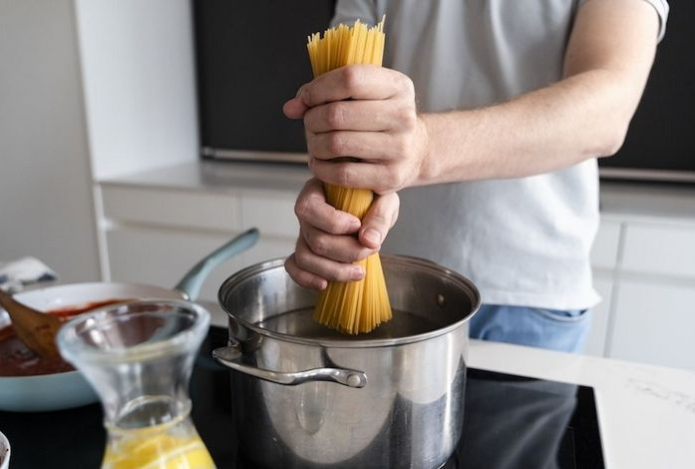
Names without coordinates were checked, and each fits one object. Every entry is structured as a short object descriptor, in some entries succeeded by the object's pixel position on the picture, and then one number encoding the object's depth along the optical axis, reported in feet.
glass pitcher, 1.02
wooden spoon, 1.90
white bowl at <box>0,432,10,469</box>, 1.32
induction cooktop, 1.65
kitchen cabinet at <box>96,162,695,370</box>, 4.46
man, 1.60
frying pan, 1.75
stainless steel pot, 1.34
